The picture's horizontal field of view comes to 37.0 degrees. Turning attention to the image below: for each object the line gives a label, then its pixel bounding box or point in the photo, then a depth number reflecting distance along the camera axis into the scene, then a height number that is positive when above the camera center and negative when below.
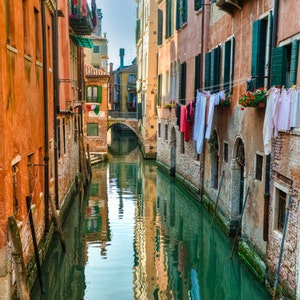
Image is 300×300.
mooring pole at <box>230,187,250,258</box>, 9.74 -2.32
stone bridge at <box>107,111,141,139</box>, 34.94 -1.53
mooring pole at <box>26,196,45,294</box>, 7.27 -2.31
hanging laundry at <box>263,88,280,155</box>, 7.37 -0.28
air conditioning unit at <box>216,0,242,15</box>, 10.76 +2.36
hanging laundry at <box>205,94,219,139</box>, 12.42 -0.24
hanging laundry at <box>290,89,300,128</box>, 6.69 -0.11
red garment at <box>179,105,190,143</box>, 16.83 -0.86
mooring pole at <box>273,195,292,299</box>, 6.98 -2.05
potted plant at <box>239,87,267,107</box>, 8.07 +0.05
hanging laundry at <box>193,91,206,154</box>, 13.71 -0.61
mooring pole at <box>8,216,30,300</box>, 6.14 -2.23
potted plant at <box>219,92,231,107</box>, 11.73 +0.02
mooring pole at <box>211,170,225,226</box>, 11.95 -2.73
